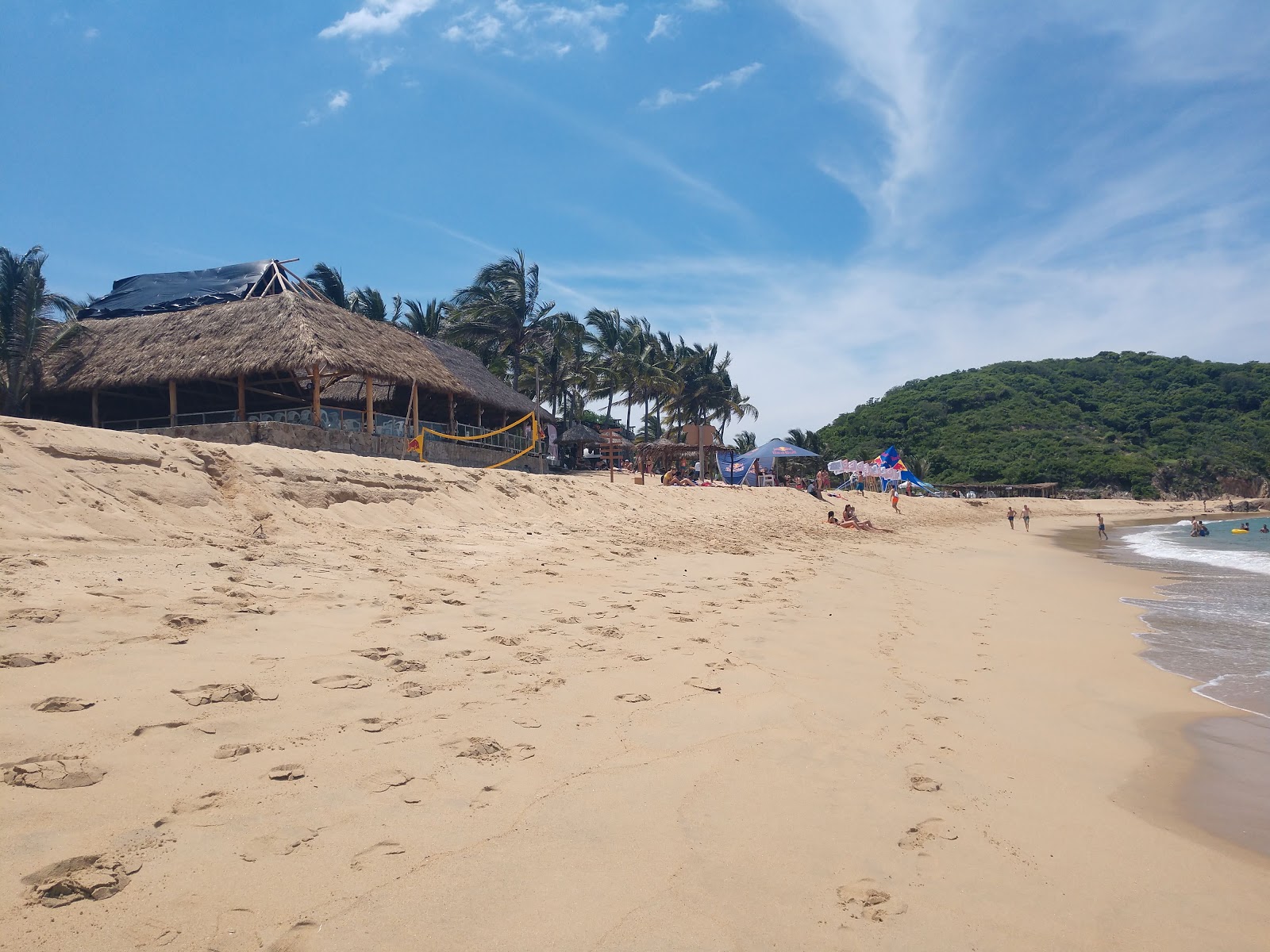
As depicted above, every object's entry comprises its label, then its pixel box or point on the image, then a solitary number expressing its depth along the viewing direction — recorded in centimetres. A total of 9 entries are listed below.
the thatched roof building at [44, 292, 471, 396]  1504
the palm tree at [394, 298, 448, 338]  3316
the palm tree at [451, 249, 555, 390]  2986
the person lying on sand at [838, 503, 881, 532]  1861
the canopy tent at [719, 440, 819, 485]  3166
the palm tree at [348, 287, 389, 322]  3158
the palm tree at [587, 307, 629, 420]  3841
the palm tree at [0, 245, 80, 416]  1760
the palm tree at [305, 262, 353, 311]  2869
